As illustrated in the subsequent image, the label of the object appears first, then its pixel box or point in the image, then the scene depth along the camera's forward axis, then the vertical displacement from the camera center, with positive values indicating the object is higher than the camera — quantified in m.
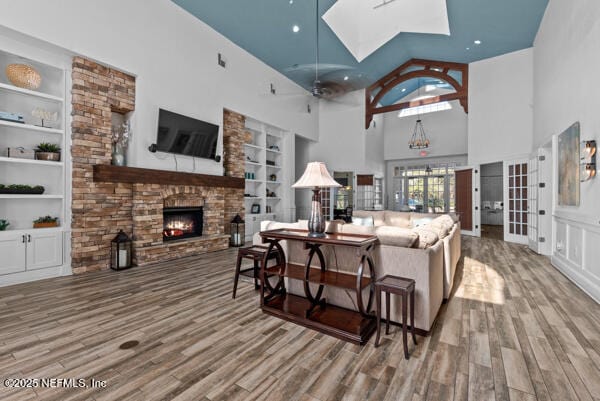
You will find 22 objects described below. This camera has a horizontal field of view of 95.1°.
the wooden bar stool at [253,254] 2.99 -0.59
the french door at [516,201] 6.51 +0.02
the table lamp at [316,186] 2.56 +0.14
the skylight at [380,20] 5.78 +4.12
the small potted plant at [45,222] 3.75 -0.32
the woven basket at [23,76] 3.54 +1.61
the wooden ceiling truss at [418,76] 7.95 +3.85
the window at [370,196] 9.85 +0.17
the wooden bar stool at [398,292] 1.94 -0.67
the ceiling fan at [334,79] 5.68 +2.66
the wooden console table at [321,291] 2.21 -0.89
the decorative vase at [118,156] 4.43 +0.72
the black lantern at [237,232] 6.18 -0.72
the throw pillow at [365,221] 5.92 -0.44
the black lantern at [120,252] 4.16 -0.81
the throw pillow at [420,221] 5.61 -0.41
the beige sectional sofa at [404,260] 2.28 -0.56
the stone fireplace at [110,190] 3.96 +0.15
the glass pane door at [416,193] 11.09 +0.33
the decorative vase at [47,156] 3.70 +0.59
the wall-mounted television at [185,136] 4.89 +1.23
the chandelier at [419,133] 10.76 +2.69
